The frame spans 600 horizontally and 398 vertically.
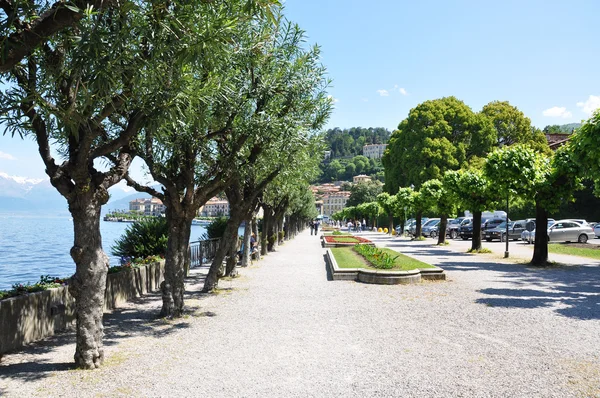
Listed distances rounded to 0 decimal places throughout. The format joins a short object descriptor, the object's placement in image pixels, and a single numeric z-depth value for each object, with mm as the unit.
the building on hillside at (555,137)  65975
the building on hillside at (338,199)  195875
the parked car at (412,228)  46438
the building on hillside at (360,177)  186550
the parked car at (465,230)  37469
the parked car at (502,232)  36188
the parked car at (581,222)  31862
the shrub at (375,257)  15898
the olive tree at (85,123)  5246
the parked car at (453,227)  41959
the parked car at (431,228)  44562
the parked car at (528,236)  32284
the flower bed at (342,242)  29688
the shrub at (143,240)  17156
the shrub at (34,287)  7789
